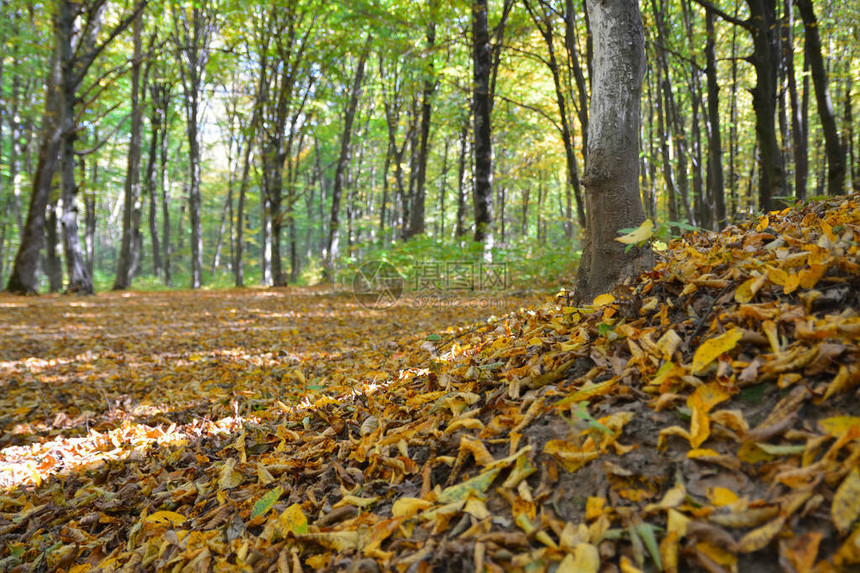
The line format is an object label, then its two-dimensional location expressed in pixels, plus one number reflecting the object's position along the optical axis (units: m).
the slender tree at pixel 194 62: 15.91
